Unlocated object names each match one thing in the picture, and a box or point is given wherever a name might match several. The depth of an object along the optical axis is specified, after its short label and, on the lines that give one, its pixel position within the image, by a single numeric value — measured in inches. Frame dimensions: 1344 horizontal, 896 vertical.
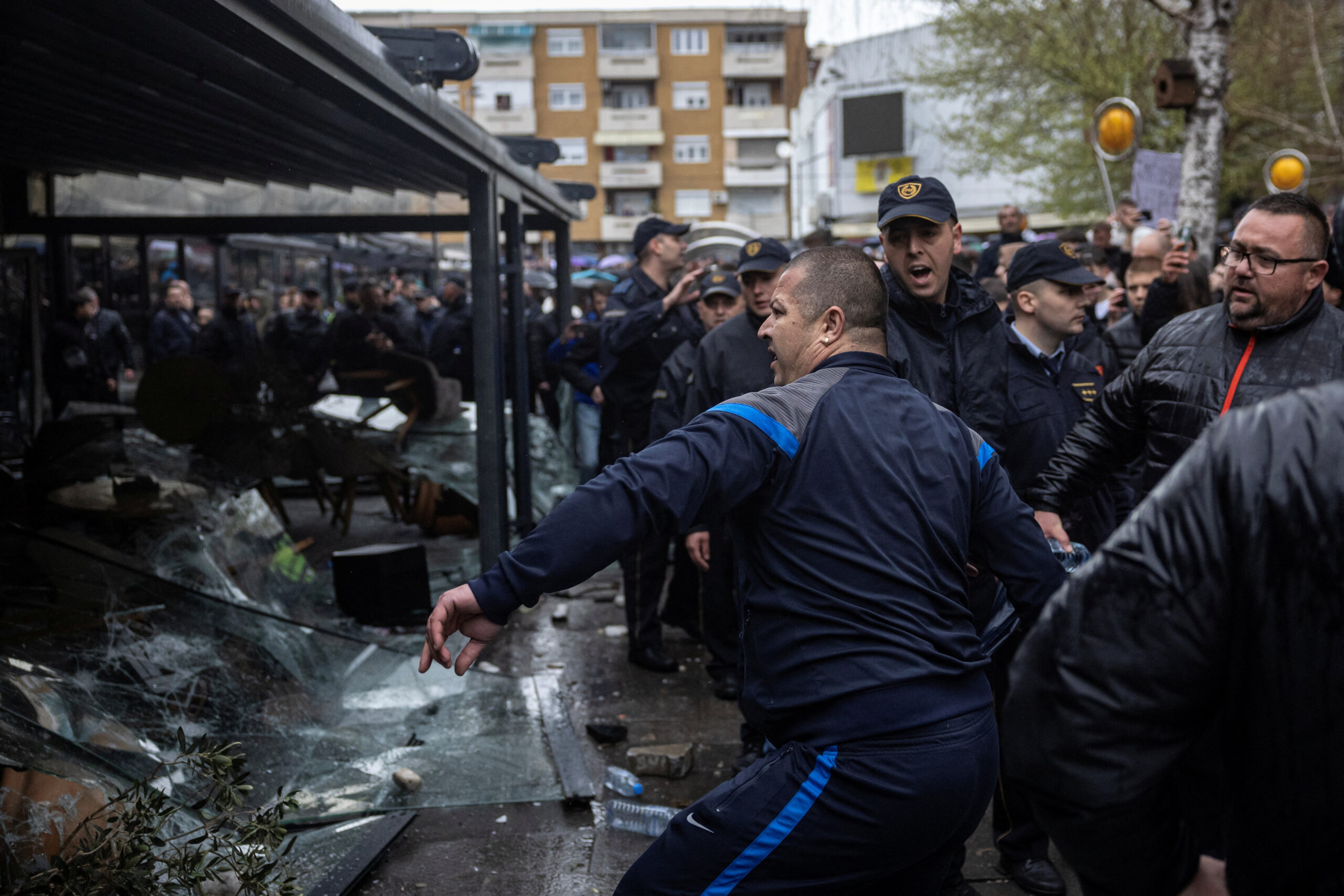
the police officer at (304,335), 488.1
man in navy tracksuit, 76.7
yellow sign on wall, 1738.4
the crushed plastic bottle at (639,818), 157.8
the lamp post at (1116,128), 393.7
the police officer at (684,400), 211.0
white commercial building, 1633.9
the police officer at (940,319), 136.5
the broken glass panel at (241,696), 150.4
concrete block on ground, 176.2
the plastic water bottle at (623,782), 169.6
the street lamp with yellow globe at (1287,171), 489.4
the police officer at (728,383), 184.9
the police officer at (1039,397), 142.2
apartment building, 2375.7
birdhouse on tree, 362.3
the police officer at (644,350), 232.4
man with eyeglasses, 114.9
